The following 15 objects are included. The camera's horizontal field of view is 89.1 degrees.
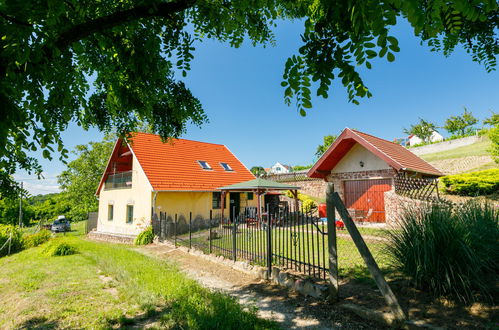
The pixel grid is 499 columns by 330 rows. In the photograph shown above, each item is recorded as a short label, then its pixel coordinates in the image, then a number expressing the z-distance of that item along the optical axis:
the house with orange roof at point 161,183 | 15.67
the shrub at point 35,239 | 14.48
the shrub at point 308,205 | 19.60
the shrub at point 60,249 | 10.73
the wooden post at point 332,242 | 4.36
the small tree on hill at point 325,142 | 47.81
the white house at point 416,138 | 69.50
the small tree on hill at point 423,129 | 58.84
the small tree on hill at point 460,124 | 51.19
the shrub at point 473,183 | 14.76
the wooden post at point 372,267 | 3.44
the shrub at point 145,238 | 13.12
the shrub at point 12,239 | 13.63
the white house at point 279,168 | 83.56
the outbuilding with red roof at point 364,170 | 13.09
